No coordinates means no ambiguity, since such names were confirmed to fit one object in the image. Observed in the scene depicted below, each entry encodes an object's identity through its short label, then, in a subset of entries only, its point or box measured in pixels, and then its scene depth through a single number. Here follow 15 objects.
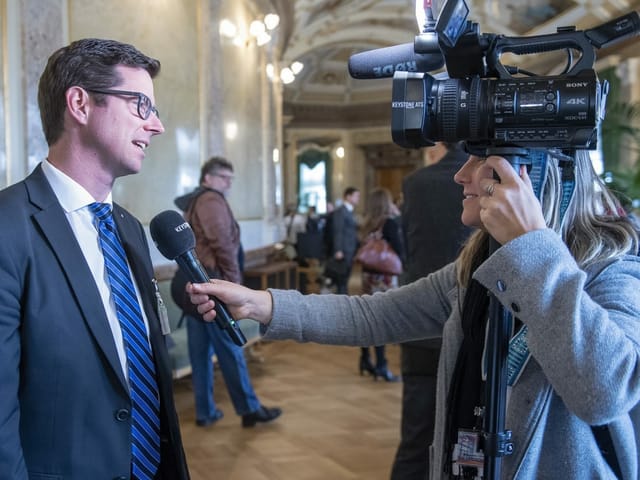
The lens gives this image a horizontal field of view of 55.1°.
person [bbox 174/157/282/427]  3.94
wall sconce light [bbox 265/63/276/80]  8.79
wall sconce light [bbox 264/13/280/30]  7.29
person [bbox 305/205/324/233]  10.45
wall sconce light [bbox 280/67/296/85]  10.34
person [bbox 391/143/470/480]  2.55
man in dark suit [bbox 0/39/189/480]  1.19
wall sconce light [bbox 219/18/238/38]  6.12
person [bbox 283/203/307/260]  10.46
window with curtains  19.08
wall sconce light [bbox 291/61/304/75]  10.65
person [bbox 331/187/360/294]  6.61
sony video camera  0.98
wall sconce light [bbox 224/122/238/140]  6.45
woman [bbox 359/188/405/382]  4.89
